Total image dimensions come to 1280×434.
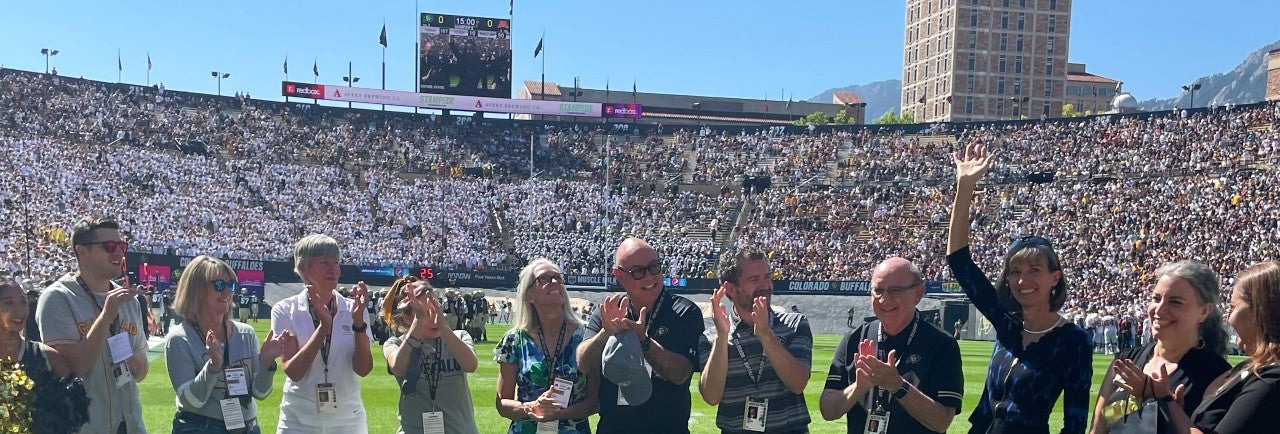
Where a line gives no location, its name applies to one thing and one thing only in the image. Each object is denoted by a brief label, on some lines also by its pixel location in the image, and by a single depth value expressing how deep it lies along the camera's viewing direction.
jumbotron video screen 61.84
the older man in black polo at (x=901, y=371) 5.29
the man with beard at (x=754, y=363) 5.75
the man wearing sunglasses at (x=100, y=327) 5.84
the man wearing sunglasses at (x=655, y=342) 5.51
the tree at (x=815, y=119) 111.96
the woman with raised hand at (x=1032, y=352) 5.11
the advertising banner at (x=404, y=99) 62.91
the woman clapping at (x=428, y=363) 6.07
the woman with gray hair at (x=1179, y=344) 4.71
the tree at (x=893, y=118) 127.06
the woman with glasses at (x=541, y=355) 5.75
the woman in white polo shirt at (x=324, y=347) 6.25
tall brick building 126.00
